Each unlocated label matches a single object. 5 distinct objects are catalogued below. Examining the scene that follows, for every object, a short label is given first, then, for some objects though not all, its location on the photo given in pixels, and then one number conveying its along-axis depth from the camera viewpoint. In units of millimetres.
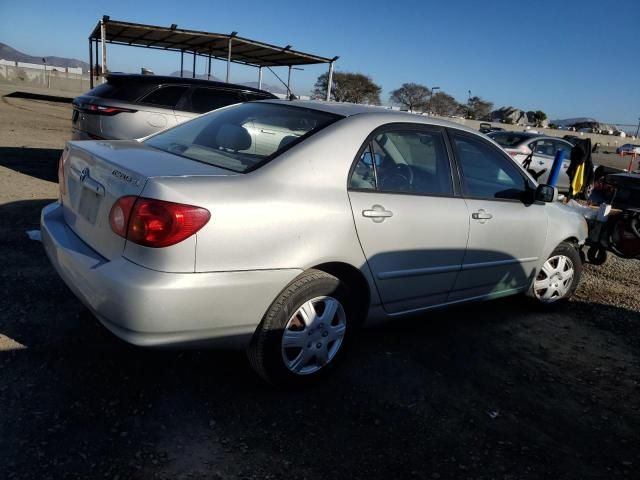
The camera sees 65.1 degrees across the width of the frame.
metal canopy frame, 13570
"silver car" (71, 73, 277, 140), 6562
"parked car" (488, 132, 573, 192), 11695
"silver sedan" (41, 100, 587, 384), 2189
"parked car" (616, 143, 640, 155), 39500
